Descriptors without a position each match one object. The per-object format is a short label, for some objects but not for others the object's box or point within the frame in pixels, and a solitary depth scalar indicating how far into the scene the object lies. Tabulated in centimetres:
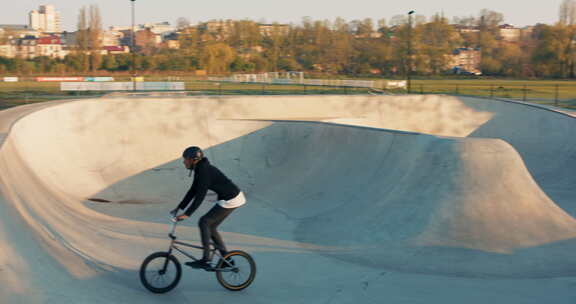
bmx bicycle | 698
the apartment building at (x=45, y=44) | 19090
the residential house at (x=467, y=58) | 13921
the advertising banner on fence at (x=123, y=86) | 4284
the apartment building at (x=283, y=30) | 14061
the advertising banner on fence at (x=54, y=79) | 6251
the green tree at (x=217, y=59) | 9362
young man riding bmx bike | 671
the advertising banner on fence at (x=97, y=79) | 6009
